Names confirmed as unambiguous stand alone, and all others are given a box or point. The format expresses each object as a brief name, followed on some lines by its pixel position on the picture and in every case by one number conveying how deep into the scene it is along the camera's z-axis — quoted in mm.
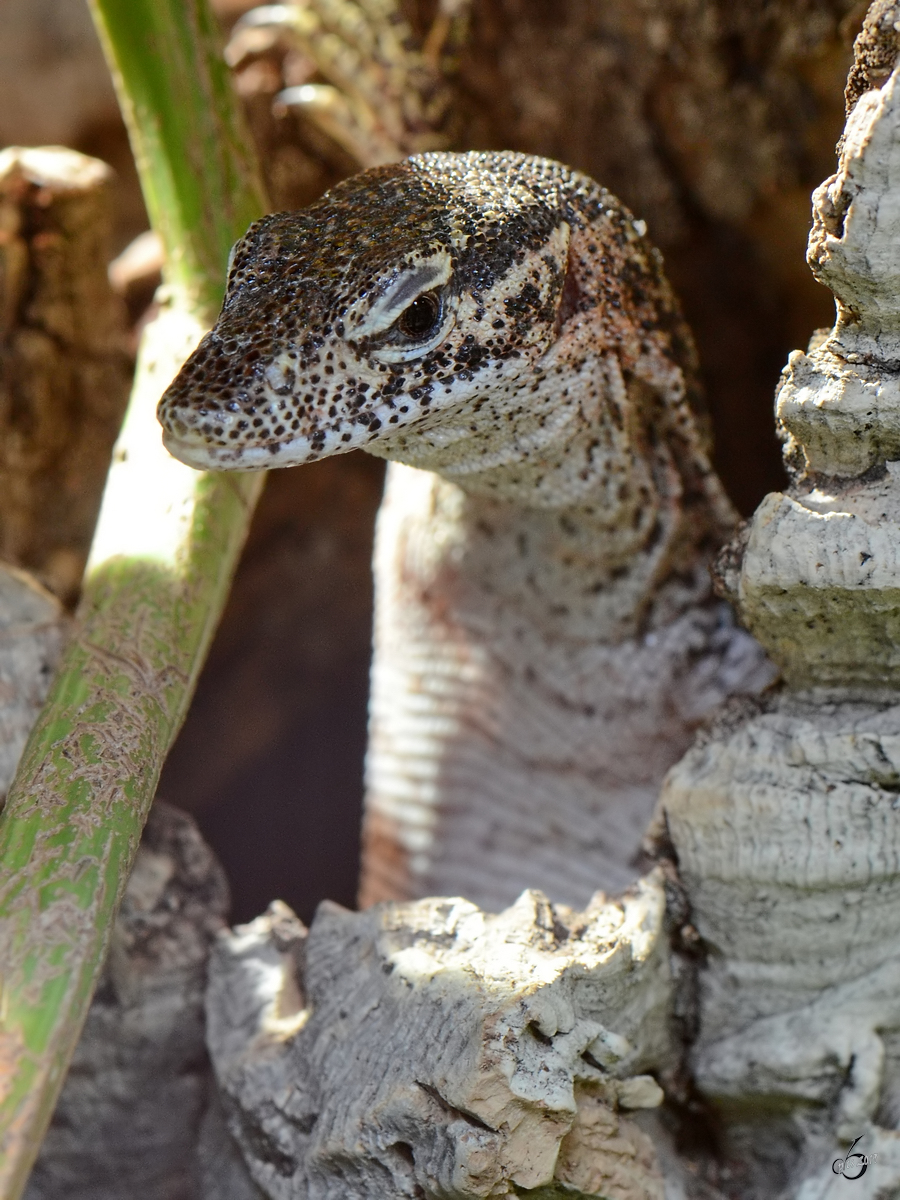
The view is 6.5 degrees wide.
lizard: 916
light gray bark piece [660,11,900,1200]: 915
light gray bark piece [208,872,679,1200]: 905
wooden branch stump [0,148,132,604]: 1020
